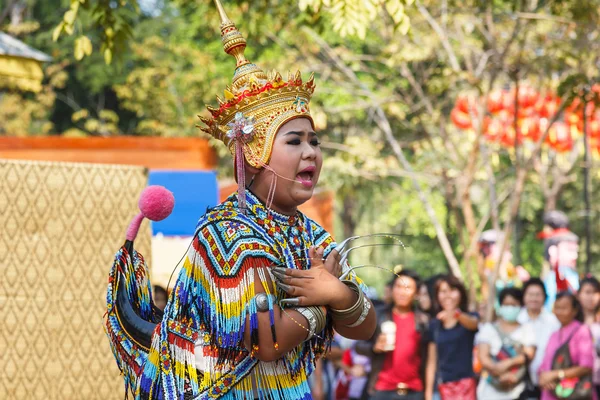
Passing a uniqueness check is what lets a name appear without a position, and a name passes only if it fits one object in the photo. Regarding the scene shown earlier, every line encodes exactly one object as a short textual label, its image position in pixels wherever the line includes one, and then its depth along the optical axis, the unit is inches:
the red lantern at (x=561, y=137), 542.0
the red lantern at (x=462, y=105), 507.0
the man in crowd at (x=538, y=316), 329.1
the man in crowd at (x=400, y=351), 311.4
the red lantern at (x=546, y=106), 486.3
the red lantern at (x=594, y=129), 568.1
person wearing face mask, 319.3
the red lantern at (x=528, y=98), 501.4
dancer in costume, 142.6
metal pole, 515.2
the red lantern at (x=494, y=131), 524.7
